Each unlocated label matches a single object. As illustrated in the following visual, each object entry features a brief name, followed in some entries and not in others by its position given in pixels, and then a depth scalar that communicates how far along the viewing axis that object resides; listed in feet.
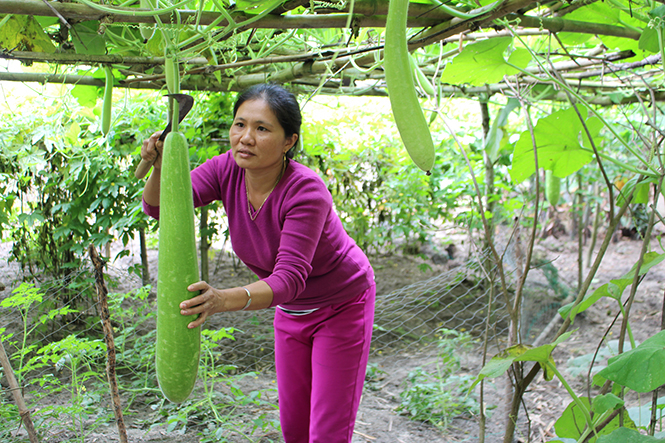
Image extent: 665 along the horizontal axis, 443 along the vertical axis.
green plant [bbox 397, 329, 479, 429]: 8.69
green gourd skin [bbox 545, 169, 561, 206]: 7.67
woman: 4.80
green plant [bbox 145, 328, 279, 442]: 7.09
